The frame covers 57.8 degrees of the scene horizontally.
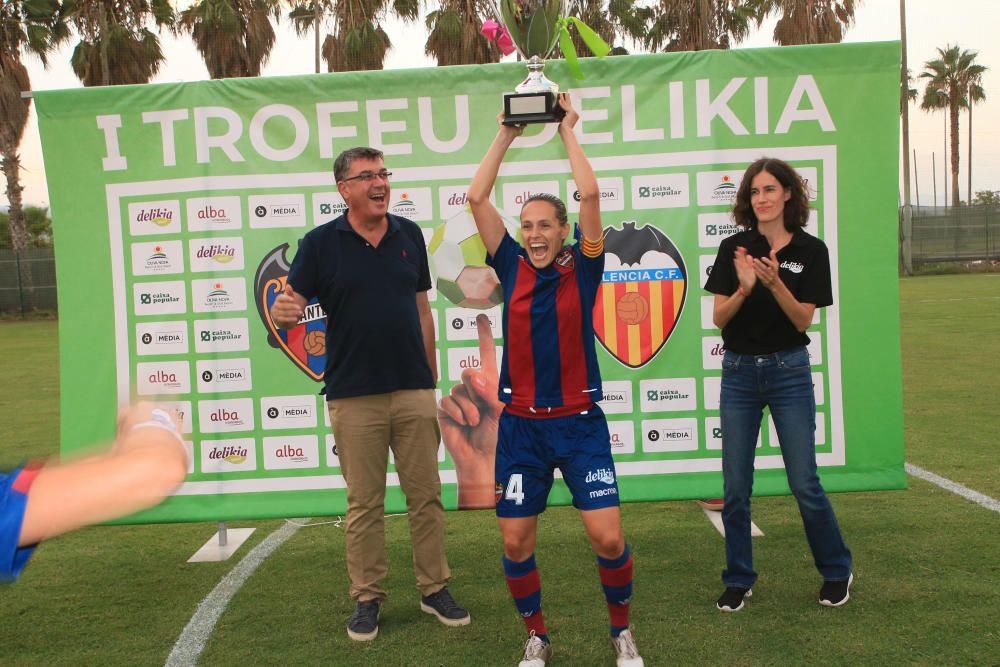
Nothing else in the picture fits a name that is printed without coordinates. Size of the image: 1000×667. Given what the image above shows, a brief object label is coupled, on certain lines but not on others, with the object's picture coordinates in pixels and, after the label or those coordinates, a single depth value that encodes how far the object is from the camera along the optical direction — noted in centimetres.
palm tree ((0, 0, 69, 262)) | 2659
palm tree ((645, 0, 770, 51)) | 2839
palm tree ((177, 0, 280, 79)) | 2588
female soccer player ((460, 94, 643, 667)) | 374
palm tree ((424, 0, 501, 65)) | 2464
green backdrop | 521
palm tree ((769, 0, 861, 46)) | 3111
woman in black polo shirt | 421
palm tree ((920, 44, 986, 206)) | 6194
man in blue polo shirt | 433
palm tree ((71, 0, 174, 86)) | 2505
